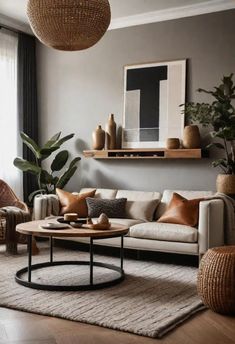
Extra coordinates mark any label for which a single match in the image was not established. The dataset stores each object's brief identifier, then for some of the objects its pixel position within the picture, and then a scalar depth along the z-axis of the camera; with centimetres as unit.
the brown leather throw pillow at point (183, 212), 499
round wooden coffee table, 390
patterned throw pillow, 553
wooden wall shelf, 560
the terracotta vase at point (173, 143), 571
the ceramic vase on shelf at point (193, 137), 560
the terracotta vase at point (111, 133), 619
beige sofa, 464
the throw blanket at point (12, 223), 528
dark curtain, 670
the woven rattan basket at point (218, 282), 336
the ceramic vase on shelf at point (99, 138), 622
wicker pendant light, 331
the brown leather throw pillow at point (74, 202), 571
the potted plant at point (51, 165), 623
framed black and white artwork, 586
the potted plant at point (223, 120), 507
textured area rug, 321
